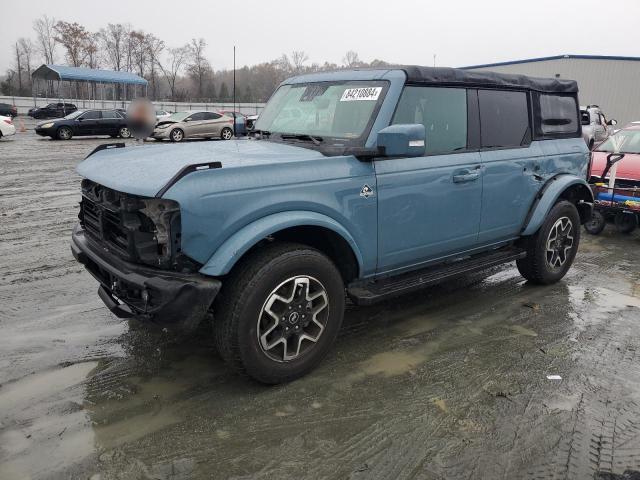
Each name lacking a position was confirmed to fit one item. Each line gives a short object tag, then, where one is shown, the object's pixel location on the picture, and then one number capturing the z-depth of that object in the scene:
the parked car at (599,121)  20.25
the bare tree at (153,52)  70.56
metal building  35.16
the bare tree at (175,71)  72.25
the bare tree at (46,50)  74.74
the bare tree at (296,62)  76.05
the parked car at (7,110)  38.69
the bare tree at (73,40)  66.19
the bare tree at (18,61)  69.00
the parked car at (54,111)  36.88
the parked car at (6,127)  20.83
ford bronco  3.00
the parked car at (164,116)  22.51
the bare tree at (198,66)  73.06
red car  7.52
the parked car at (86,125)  22.06
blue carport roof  42.00
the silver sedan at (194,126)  21.91
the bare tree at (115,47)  72.81
